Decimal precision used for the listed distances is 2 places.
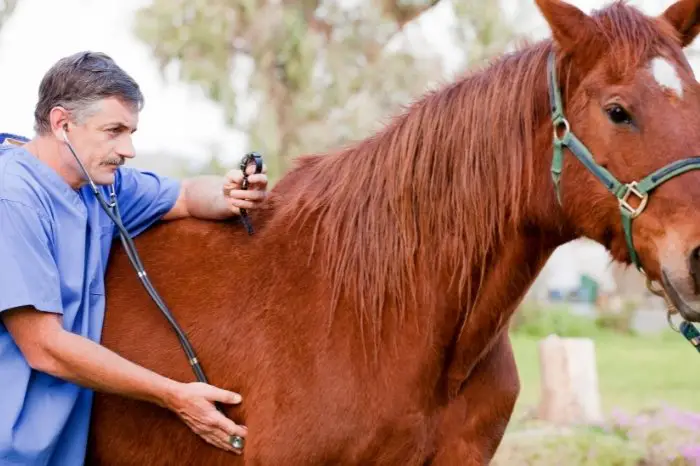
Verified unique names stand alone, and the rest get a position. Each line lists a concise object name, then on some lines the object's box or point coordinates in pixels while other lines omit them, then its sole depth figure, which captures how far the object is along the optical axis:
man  2.92
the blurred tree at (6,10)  11.06
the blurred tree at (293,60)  13.45
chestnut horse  2.73
